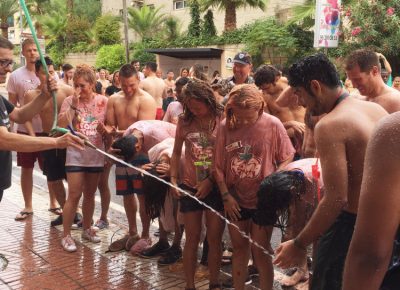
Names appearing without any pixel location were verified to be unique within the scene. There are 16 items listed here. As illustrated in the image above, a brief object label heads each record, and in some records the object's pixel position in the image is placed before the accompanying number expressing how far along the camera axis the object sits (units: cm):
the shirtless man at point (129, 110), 504
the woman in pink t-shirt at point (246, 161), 349
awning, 2322
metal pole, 2448
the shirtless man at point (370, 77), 389
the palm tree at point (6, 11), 3912
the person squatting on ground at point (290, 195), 308
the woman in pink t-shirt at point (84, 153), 505
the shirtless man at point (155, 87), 940
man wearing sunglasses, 366
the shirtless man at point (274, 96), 501
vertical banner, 901
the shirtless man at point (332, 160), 233
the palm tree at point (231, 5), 2392
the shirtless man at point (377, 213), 139
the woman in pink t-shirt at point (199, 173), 379
